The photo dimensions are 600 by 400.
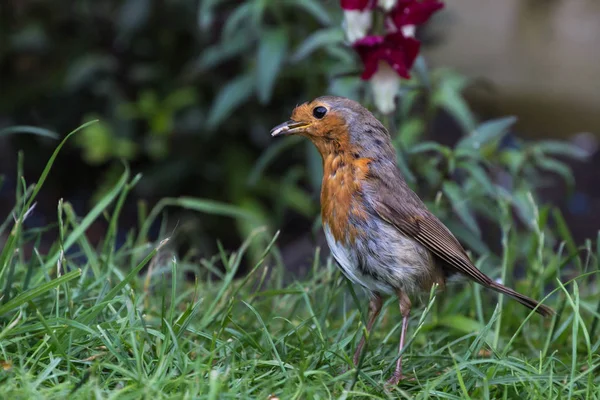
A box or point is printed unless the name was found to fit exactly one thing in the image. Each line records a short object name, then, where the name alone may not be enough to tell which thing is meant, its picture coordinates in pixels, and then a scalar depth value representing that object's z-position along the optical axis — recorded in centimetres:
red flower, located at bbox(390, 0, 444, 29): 620
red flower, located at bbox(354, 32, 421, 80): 617
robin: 529
